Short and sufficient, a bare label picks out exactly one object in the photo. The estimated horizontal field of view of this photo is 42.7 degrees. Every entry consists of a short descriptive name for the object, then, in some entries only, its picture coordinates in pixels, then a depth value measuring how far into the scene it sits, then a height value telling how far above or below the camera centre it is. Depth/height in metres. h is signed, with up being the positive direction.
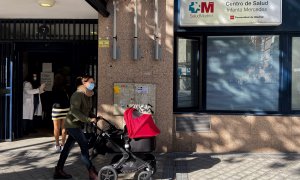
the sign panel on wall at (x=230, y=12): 7.41 +1.35
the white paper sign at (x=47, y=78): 10.19 +0.08
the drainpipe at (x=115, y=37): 7.50 +0.87
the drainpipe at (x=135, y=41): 7.47 +0.79
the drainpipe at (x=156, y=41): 7.46 +0.79
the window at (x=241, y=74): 7.80 +0.16
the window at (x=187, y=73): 7.89 +0.18
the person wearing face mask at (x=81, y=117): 5.57 -0.53
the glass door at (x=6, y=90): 8.58 -0.20
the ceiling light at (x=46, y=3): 6.82 +1.41
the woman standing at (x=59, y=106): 7.65 -0.50
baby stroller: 5.44 -0.93
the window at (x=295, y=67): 7.71 +0.30
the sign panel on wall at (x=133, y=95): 7.55 -0.27
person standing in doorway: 8.98 -0.47
